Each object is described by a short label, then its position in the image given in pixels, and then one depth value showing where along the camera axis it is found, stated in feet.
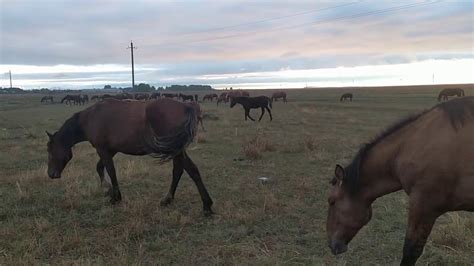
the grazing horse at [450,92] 165.25
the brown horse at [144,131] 23.18
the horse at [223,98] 189.57
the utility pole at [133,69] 194.39
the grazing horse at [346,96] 200.80
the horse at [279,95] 205.40
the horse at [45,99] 221.74
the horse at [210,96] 221.87
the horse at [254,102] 88.59
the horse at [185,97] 162.20
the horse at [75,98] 198.49
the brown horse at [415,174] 12.16
